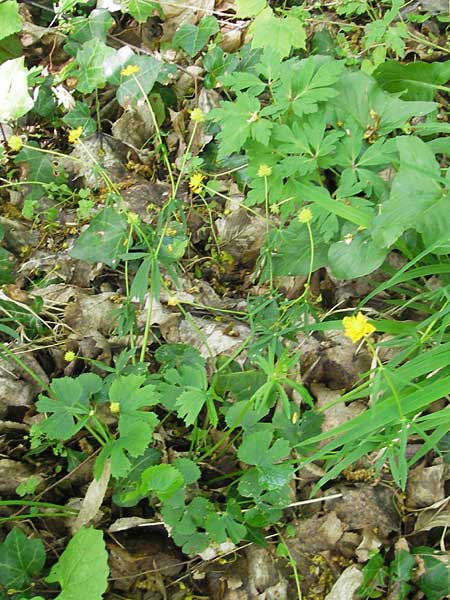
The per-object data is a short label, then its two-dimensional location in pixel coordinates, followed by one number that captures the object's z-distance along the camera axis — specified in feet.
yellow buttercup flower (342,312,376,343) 1.53
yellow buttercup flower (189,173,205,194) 2.21
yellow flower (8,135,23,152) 2.24
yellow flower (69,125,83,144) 2.24
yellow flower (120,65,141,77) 2.35
